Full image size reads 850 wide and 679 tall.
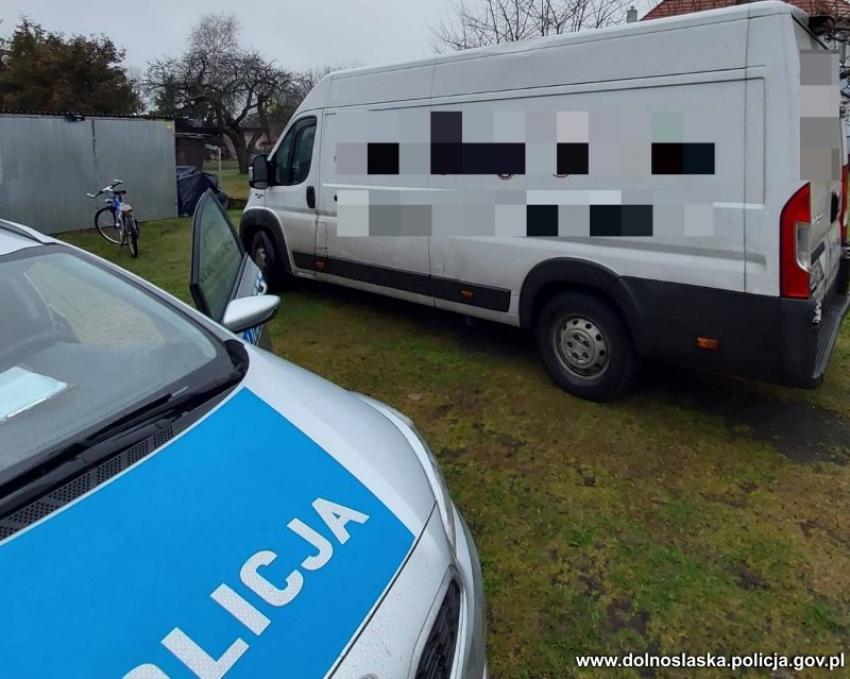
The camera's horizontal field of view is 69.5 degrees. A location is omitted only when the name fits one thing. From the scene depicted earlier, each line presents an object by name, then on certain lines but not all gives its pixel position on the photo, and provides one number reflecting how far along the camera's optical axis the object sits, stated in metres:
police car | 1.21
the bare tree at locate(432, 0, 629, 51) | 13.31
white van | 3.15
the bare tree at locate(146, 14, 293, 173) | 31.03
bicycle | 9.77
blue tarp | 13.98
